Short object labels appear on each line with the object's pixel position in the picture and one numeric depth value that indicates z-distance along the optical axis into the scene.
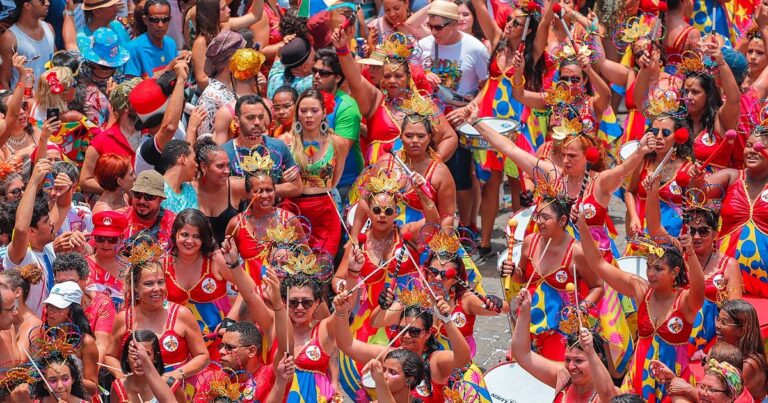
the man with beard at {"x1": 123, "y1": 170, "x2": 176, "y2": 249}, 20.30
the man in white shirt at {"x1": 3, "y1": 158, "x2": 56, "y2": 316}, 19.27
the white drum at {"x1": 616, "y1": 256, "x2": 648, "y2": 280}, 19.87
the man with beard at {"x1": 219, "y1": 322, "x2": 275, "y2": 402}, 18.36
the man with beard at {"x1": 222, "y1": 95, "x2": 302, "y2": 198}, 21.84
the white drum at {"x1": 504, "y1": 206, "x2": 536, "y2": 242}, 21.42
